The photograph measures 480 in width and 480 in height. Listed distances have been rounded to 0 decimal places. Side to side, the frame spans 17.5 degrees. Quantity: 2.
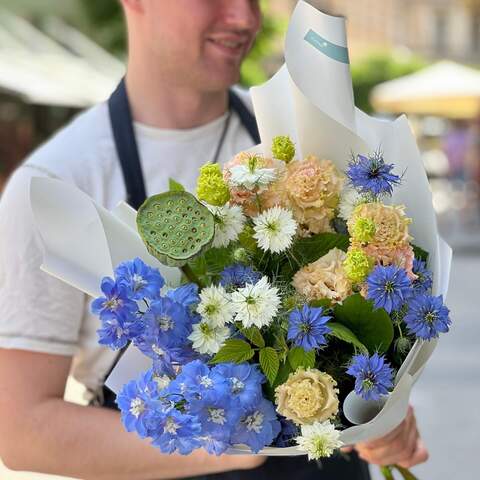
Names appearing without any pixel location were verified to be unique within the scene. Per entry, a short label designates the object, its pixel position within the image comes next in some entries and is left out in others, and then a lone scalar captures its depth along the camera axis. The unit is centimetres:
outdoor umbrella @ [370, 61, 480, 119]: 1634
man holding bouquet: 171
